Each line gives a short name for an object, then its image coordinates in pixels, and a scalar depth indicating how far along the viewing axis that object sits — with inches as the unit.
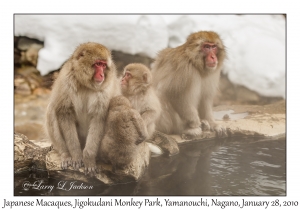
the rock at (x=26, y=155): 160.6
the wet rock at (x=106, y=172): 151.3
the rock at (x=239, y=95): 170.4
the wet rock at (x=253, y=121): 170.6
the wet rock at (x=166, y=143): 171.0
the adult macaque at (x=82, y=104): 141.0
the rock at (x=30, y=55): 159.8
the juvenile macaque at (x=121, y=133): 144.6
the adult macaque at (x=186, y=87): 179.3
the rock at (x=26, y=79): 159.9
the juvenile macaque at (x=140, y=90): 165.3
